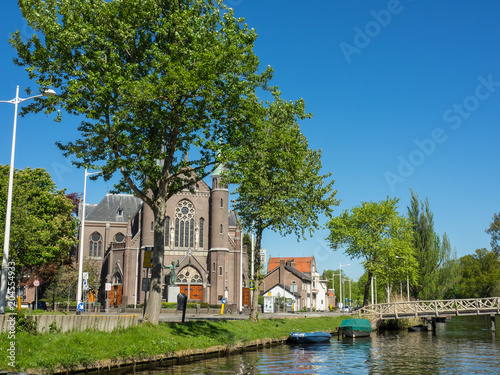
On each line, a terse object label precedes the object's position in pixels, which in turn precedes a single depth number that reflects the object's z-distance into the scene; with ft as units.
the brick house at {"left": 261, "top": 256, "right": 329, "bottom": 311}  298.56
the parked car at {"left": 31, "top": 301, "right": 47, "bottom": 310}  156.43
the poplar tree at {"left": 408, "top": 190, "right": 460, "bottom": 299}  218.79
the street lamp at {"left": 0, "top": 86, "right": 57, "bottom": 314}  66.23
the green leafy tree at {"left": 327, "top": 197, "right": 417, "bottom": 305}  176.04
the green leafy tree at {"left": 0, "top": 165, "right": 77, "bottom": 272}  135.74
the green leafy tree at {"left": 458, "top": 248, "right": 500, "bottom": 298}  276.12
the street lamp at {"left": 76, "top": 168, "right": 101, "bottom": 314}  108.68
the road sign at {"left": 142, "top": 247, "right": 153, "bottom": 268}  78.89
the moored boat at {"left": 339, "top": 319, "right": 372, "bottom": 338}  125.08
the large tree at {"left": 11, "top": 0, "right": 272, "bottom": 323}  65.72
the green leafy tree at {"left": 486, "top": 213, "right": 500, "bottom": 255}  261.24
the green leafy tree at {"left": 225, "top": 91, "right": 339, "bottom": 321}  98.78
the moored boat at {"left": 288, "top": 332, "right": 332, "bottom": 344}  105.29
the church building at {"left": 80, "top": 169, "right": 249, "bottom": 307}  215.51
